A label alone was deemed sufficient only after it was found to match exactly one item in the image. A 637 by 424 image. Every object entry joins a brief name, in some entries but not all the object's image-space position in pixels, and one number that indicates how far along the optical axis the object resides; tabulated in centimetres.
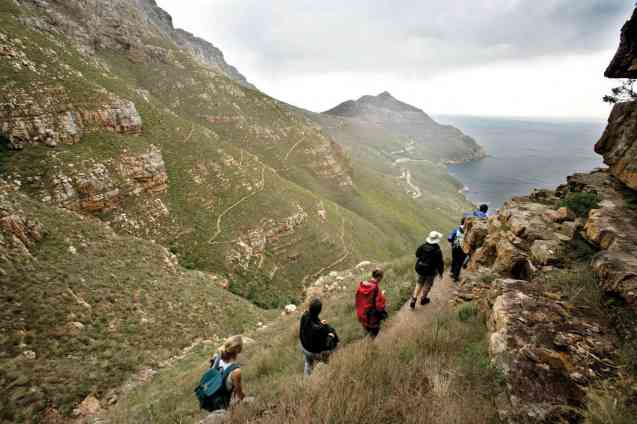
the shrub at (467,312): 580
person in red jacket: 543
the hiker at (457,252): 884
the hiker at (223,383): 401
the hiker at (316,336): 481
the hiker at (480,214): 989
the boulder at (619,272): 404
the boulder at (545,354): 310
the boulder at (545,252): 621
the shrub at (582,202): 766
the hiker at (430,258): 665
